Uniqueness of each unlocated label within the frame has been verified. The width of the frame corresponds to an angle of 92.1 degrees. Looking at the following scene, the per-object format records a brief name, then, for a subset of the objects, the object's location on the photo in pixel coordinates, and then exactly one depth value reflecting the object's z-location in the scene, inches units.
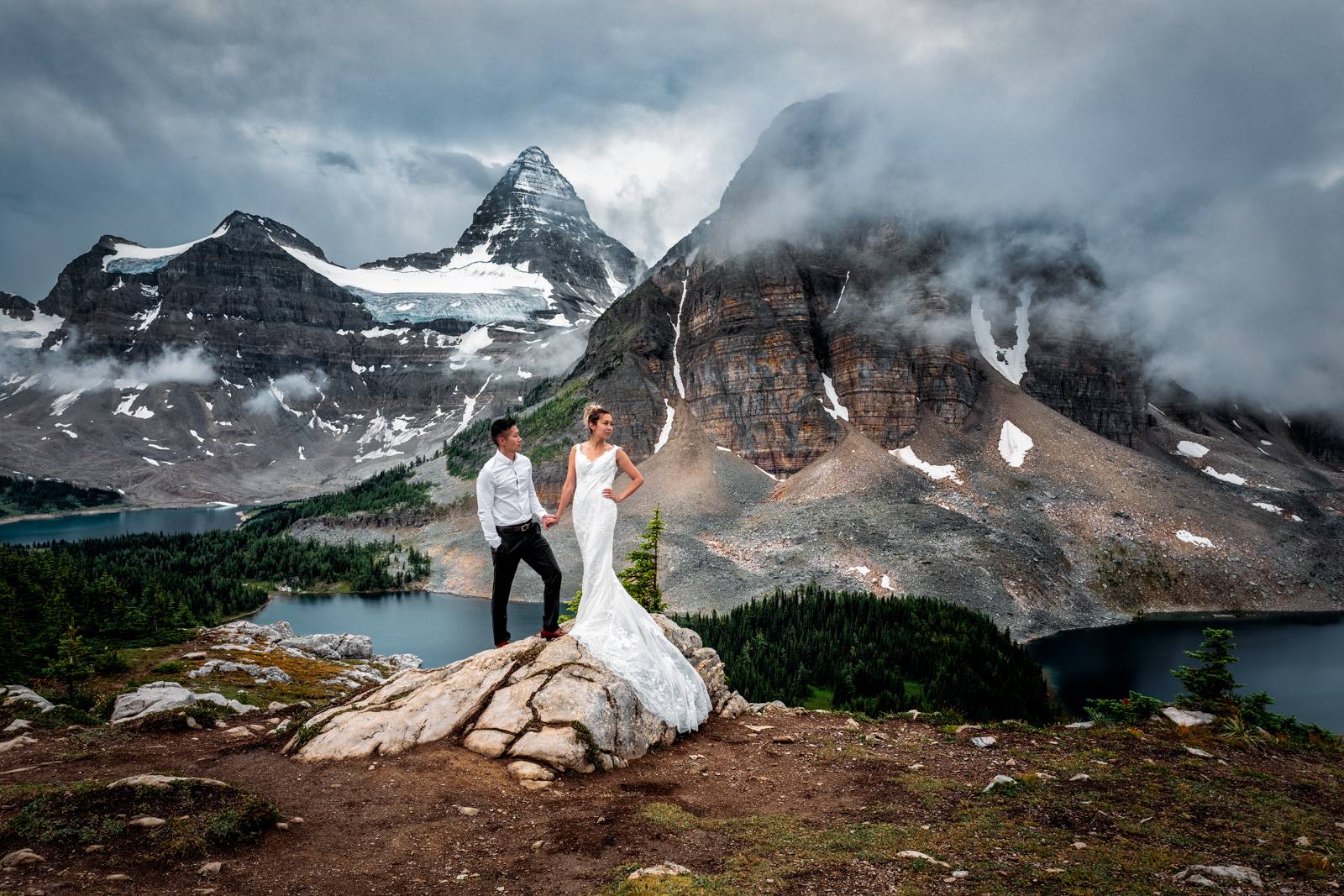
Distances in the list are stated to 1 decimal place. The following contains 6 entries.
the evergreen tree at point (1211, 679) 531.5
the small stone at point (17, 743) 452.8
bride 470.9
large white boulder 408.8
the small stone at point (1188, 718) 504.4
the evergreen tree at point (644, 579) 1380.4
